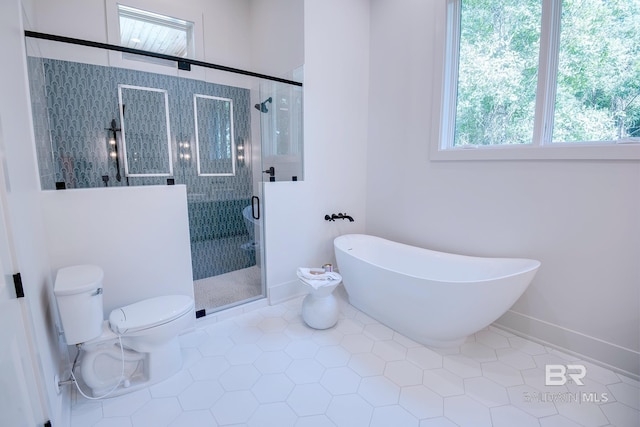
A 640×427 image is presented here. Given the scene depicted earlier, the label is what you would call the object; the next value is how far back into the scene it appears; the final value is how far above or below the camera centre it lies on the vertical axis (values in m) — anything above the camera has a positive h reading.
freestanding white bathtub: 1.78 -0.79
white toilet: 1.56 -0.90
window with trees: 1.81 +0.76
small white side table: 2.31 -1.06
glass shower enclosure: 1.96 +0.30
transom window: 2.88 +1.60
